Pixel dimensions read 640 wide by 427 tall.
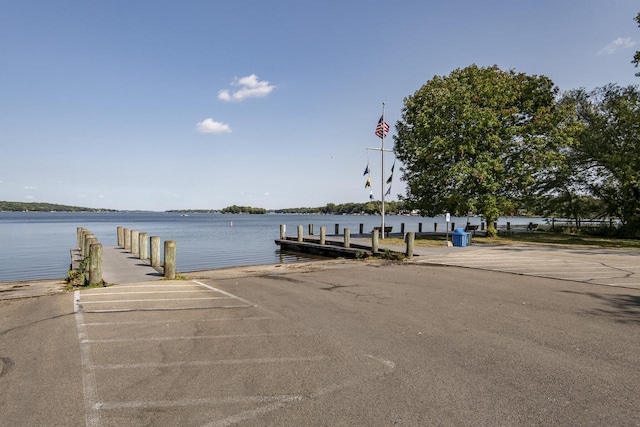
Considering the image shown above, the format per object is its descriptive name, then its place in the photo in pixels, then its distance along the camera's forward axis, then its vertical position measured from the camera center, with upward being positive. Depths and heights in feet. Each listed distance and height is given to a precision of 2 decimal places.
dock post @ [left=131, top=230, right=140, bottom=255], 61.21 -3.99
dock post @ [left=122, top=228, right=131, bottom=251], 71.09 -4.05
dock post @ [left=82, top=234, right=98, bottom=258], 48.67 -3.13
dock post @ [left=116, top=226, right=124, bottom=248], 79.71 -3.99
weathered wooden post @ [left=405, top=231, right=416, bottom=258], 55.72 -4.19
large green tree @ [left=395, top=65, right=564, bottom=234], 83.46 +17.41
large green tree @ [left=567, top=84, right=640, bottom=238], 82.43 +16.35
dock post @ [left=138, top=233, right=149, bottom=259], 54.73 -4.07
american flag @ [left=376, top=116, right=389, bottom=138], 84.38 +19.44
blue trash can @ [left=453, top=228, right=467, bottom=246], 72.94 -3.96
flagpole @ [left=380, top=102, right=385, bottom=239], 89.29 +8.77
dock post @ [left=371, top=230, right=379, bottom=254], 60.43 -3.87
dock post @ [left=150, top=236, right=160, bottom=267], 45.62 -3.94
